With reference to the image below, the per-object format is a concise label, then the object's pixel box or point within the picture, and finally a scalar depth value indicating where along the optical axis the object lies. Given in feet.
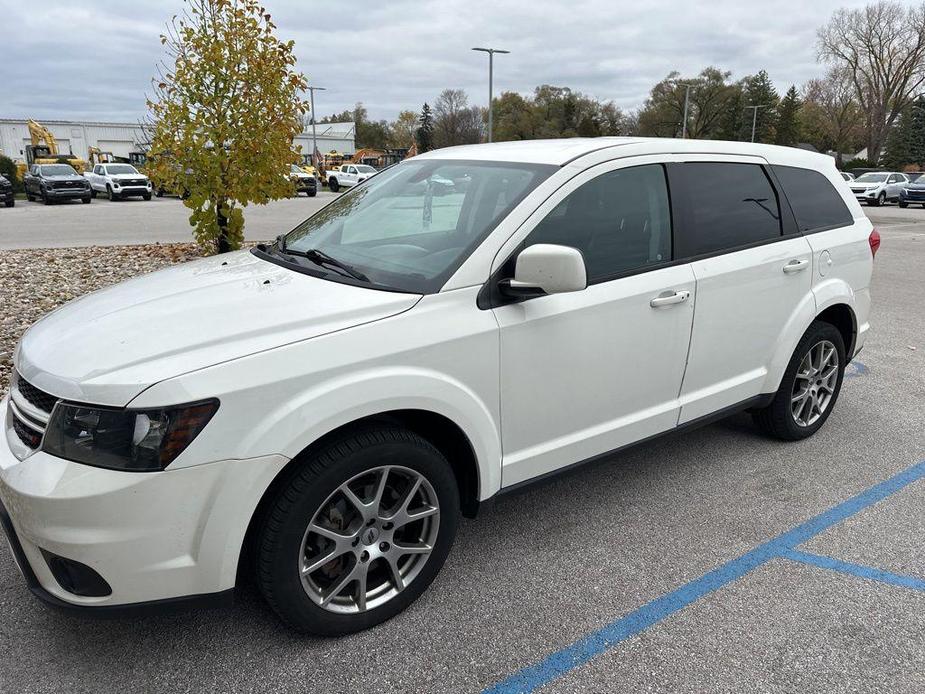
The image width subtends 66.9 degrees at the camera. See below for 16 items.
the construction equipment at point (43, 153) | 129.35
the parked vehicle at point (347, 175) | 138.92
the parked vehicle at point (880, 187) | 110.73
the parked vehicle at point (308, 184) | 118.01
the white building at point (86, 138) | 257.34
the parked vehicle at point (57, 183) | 94.02
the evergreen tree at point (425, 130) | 284.37
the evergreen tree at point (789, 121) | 257.96
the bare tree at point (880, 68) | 202.28
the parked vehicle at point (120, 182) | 103.30
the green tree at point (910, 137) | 212.23
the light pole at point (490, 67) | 121.43
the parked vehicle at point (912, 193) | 104.88
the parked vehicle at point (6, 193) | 89.61
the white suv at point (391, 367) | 6.97
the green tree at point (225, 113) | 29.07
